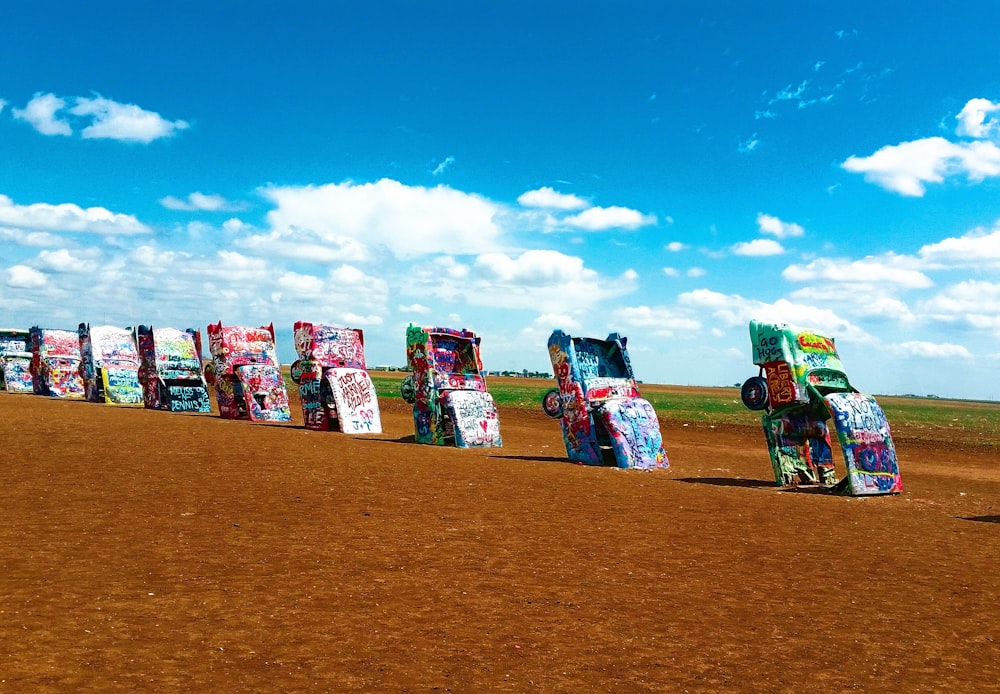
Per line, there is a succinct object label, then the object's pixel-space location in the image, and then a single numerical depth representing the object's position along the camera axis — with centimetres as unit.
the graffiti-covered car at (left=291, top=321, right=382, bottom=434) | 2219
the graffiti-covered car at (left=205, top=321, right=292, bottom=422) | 2506
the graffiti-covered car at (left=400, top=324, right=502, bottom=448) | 1917
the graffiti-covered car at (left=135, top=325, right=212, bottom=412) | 2822
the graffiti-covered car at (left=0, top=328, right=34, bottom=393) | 3872
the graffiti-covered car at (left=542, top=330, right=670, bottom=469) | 1609
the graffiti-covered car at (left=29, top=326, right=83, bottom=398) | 3534
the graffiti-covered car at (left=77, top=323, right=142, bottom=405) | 3162
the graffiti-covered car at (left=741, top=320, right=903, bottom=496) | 1355
